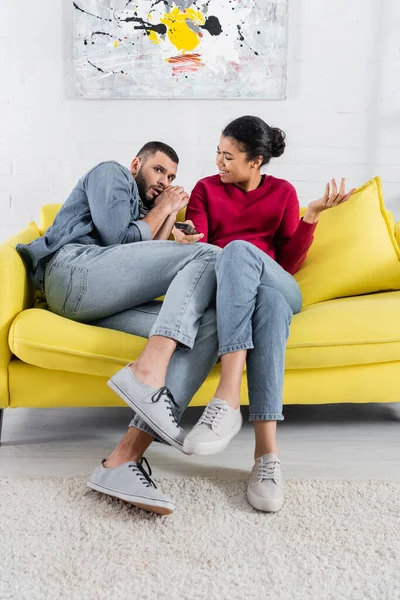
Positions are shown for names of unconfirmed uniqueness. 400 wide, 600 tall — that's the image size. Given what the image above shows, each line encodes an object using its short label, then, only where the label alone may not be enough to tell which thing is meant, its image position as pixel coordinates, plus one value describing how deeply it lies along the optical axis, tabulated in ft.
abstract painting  9.46
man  5.02
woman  5.03
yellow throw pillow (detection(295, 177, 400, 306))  7.21
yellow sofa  5.78
